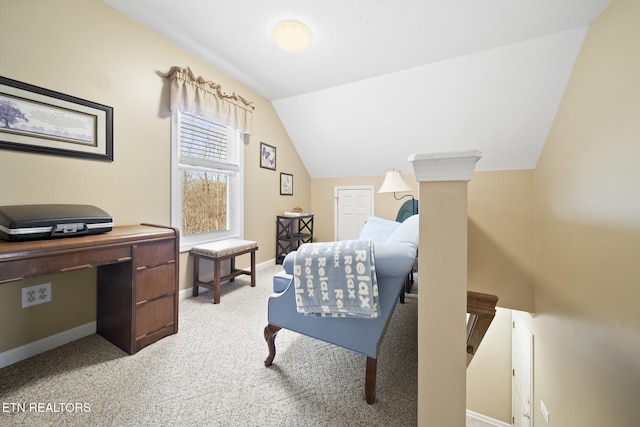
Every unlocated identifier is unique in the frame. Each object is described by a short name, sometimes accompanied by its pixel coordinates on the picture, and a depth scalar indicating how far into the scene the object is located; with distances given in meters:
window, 2.42
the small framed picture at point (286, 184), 3.91
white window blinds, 2.47
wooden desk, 1.23
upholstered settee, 1.17
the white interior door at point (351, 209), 4.37
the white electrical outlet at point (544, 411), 2.33
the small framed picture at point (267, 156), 3.46
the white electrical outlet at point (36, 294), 1.51
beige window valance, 2.24
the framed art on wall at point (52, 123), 1.44
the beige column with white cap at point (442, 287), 0.79
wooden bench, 2.36
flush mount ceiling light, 2.06
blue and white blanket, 1.12
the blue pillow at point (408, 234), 1.36
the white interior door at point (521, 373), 2.85
